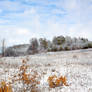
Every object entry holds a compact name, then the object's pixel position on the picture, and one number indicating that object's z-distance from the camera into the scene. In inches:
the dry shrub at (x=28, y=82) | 176.1
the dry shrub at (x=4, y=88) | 144.4
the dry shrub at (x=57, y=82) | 205.7
